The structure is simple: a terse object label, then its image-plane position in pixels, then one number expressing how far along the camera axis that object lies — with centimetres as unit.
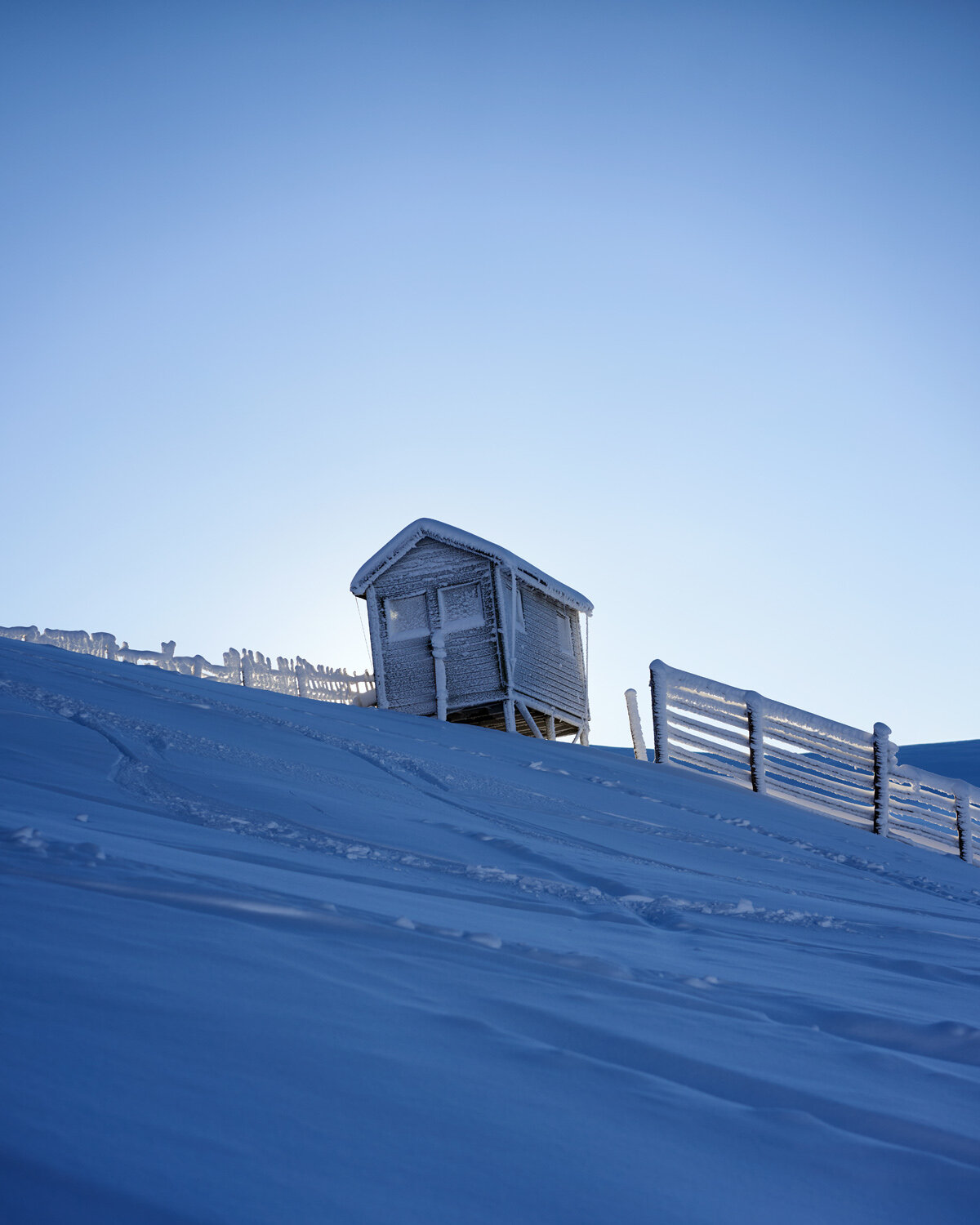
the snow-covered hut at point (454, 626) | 2025
